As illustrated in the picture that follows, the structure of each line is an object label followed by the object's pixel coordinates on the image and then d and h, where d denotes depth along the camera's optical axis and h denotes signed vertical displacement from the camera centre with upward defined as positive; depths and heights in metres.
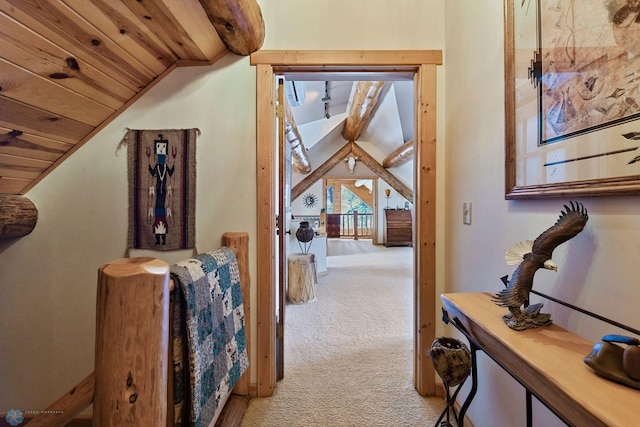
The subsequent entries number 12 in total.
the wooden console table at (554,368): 0.45 -0.31
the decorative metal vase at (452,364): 1.07 -0.58
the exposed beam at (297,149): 3.71 +1.30
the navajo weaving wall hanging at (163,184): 1.68 +0.21
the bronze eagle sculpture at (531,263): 0.70 -0.13
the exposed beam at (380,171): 7.64 +1.37
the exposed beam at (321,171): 7.61 +1.35
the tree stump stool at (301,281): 3.36 -0.79
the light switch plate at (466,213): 1.40 +0.03
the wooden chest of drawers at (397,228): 8.41 -0.31
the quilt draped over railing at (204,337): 0.98 -0.49
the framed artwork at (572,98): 0.63 +0.35
